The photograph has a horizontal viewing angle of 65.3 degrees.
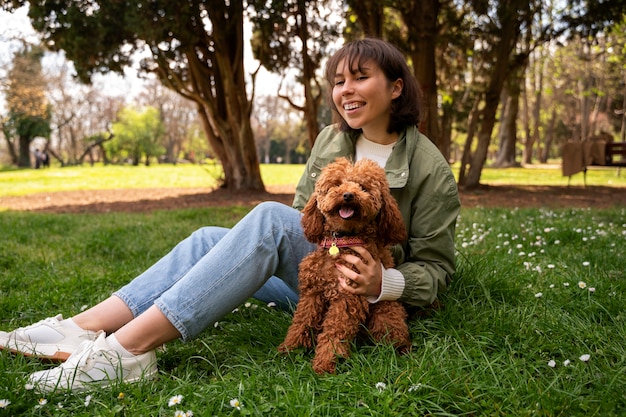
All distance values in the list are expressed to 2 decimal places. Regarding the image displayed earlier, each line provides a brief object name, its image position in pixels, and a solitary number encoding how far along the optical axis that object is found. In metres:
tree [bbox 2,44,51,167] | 22.94
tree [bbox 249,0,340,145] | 9.94
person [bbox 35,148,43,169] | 35.66
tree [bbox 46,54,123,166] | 41.50
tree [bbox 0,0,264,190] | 9.01
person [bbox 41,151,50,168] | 39.16
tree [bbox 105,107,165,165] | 44.66
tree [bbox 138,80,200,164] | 46.50
